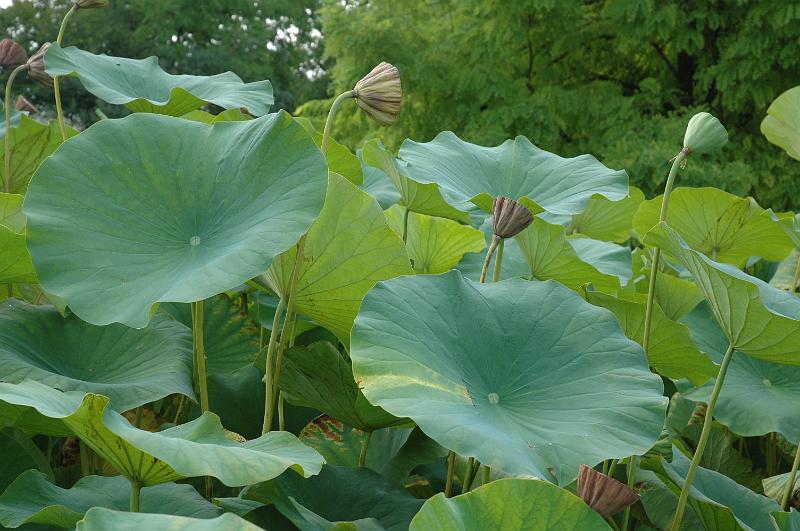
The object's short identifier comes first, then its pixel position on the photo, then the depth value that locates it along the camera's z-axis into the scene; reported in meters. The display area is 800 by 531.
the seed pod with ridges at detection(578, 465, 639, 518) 3.26
